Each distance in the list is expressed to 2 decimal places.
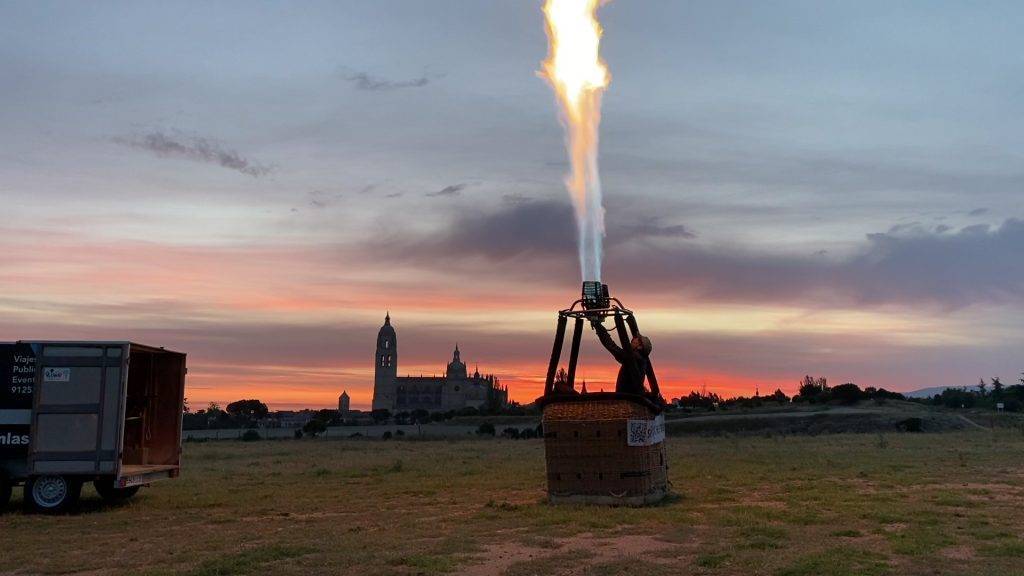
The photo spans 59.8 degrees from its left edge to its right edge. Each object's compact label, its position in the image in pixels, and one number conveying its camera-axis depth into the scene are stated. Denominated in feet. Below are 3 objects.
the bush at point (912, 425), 196.31
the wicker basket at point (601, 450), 59.88
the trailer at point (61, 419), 60.85
